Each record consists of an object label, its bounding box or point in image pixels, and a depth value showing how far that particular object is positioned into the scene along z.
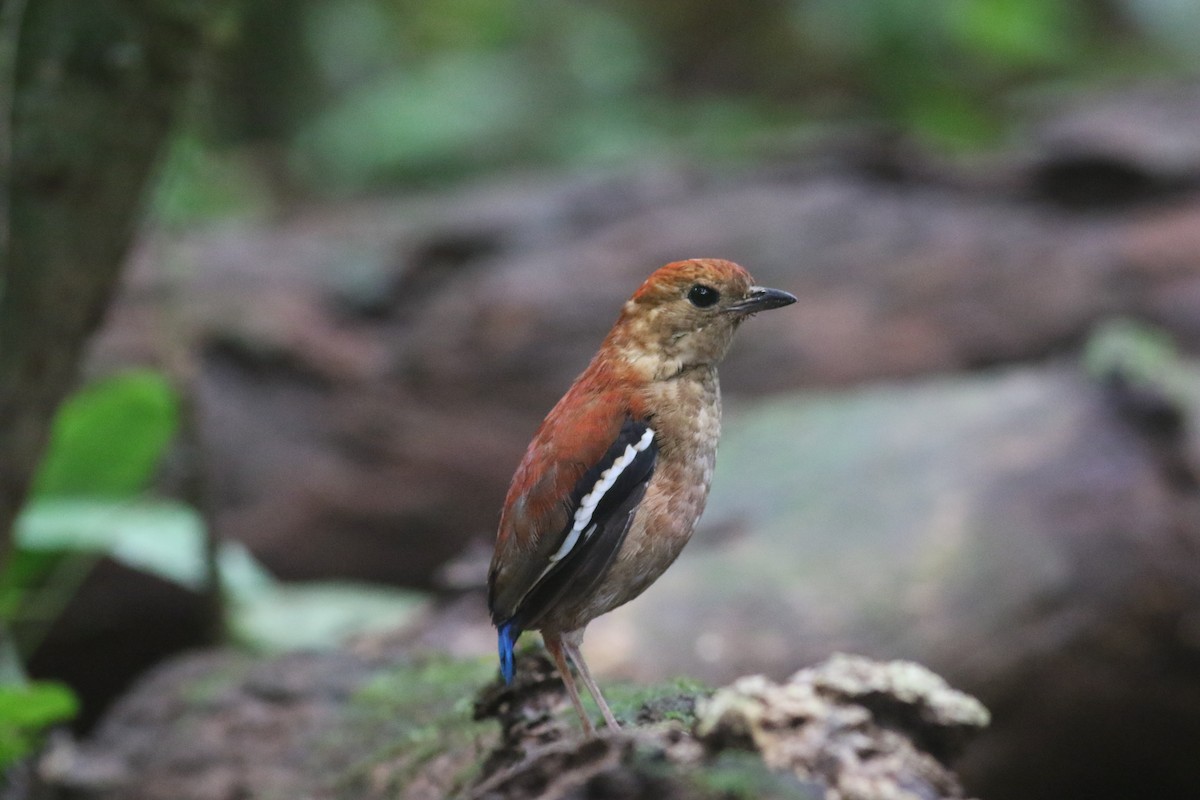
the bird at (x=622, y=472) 5.77
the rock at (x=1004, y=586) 10.31
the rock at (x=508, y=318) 15.32
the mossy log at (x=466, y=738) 4.43
